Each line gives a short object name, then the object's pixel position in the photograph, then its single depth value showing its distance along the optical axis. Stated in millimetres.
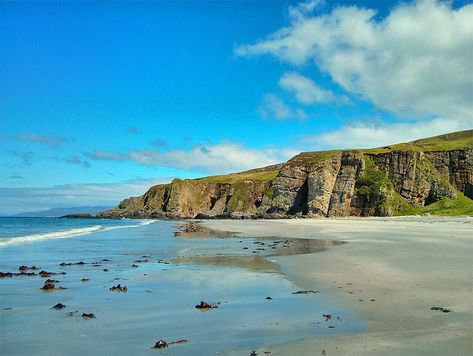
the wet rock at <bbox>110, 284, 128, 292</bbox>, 11609
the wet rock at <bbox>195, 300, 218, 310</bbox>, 9211
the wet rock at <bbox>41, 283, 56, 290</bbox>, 11801
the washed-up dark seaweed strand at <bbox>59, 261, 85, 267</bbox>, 17422
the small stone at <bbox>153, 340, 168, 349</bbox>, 6391
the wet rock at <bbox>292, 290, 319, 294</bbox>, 10819
